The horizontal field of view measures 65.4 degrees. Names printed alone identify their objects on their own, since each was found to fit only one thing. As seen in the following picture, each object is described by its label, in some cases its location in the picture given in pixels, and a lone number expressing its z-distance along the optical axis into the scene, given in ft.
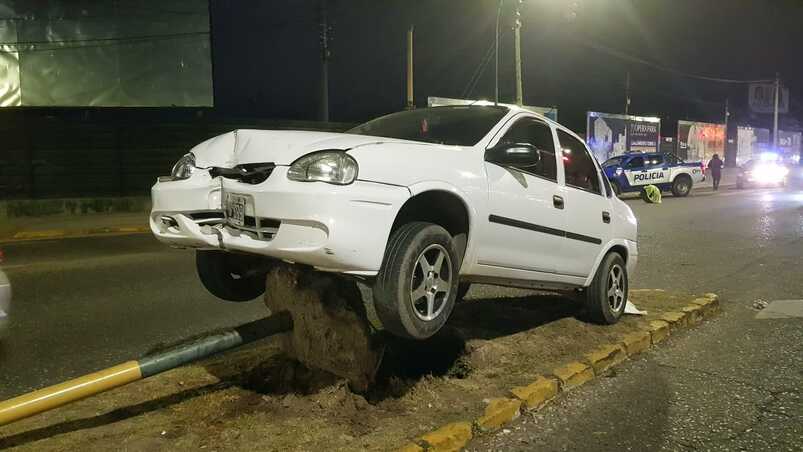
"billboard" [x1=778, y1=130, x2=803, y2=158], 177.17
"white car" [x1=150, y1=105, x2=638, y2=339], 9.66
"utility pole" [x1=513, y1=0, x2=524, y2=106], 62.85
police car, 75.00
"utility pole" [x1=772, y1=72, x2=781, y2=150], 147.74
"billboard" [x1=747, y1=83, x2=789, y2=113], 164.67
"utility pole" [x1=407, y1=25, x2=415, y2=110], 73.56
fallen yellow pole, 8.50
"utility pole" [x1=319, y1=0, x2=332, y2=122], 72.59
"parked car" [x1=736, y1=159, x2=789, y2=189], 98.07
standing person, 94.94
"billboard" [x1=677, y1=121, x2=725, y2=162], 133.69
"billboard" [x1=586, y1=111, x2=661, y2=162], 113.70
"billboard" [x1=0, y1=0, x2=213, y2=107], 67.82
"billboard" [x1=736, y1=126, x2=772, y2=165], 155.02
